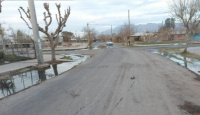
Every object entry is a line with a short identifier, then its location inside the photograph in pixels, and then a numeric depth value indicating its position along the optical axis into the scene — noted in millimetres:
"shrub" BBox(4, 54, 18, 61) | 15992
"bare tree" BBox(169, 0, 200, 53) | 14676
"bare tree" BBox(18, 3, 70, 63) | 13084
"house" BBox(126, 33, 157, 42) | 46228
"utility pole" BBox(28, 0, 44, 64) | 11555
